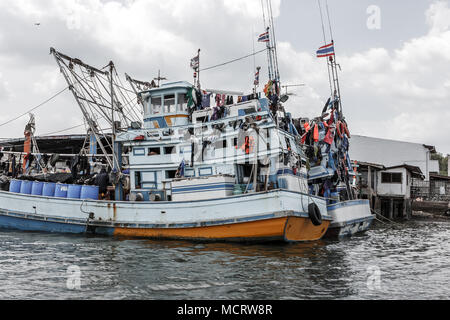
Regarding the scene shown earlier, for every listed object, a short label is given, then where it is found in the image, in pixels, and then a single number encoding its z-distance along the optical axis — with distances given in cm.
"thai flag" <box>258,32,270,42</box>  1939
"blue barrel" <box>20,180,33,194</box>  1848
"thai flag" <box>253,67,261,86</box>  1884
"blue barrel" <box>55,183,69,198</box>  1772
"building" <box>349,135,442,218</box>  3547
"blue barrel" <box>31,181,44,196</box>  1819
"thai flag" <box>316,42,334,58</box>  2131
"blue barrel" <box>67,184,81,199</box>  1752
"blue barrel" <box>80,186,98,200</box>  1733
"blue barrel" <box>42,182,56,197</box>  1795
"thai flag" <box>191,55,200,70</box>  1995
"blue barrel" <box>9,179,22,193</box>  1880
